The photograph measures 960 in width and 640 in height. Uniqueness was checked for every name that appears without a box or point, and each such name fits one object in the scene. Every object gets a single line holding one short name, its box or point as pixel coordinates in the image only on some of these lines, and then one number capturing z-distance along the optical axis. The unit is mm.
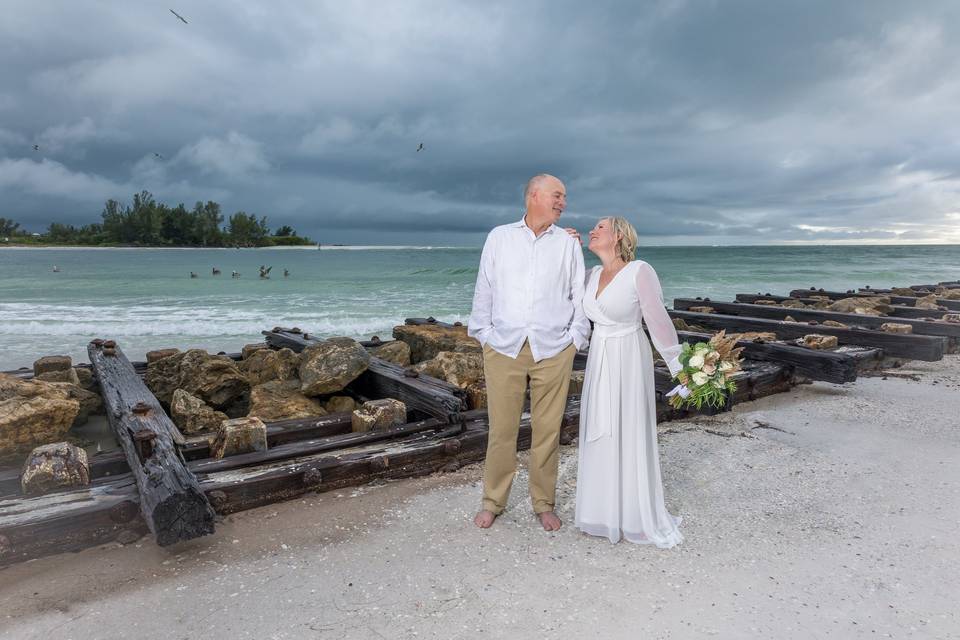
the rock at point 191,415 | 6070
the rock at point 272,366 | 7668
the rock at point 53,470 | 3813
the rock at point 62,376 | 7398
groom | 3740
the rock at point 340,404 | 6777
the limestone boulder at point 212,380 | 7293
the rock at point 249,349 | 9414
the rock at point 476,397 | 6062
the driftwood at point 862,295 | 14992
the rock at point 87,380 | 7773
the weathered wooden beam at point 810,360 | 7211
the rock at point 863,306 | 13061
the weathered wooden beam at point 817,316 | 10195
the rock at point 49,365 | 7848
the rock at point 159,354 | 8562
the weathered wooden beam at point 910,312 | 13031
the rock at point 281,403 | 6203
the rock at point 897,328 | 9648
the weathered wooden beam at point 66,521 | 3348
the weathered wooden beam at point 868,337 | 8508
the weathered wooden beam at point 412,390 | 5379
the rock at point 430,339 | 8875
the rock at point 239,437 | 4707
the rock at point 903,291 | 18094
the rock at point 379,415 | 5254
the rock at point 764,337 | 8332
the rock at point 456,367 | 6949
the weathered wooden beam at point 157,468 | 3406
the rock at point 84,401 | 6661
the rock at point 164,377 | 7508
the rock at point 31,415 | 5250
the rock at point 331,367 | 6645
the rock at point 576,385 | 6812
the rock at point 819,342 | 8656
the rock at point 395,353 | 8477
